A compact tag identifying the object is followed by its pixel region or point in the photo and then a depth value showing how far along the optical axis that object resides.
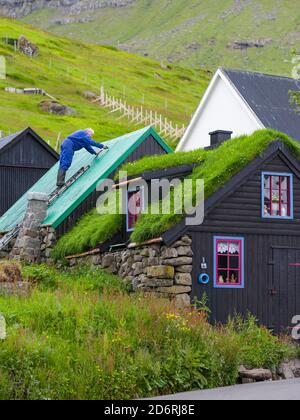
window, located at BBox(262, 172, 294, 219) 25.17
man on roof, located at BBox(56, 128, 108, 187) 32.31
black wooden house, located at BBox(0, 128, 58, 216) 40.19
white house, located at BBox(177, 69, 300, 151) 38.66
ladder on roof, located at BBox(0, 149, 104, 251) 31.20
